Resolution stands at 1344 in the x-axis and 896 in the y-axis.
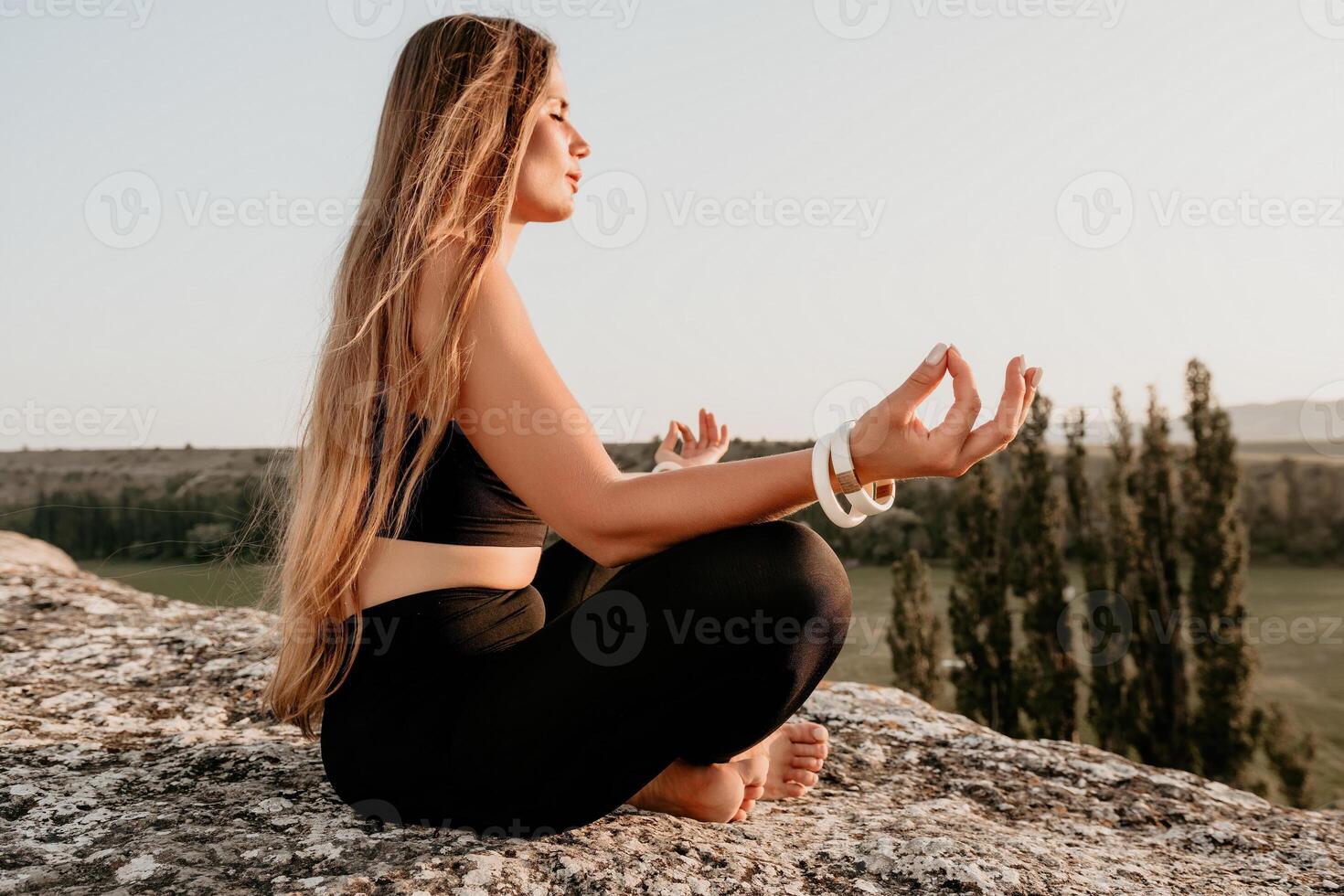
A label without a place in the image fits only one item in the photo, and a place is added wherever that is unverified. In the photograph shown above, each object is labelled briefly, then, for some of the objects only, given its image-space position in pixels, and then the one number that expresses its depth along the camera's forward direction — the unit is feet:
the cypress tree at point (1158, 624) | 69.72
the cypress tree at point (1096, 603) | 71.56
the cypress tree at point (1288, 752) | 63.31
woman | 5.54
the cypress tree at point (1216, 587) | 66.69
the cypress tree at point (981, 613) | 74.23
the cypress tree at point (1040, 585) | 72.08
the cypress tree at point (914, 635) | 72.43
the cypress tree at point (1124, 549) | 71.10
